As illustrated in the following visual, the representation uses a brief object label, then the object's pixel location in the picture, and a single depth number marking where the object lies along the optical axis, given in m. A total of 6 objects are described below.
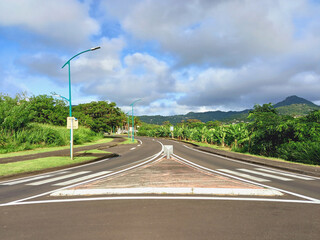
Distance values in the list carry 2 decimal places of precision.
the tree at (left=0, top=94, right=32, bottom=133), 22.50
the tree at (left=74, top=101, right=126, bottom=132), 48.59
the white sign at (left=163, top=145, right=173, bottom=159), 14.84
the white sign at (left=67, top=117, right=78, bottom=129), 14.75
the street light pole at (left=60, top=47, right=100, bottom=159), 14.64
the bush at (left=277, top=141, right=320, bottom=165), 13.27
